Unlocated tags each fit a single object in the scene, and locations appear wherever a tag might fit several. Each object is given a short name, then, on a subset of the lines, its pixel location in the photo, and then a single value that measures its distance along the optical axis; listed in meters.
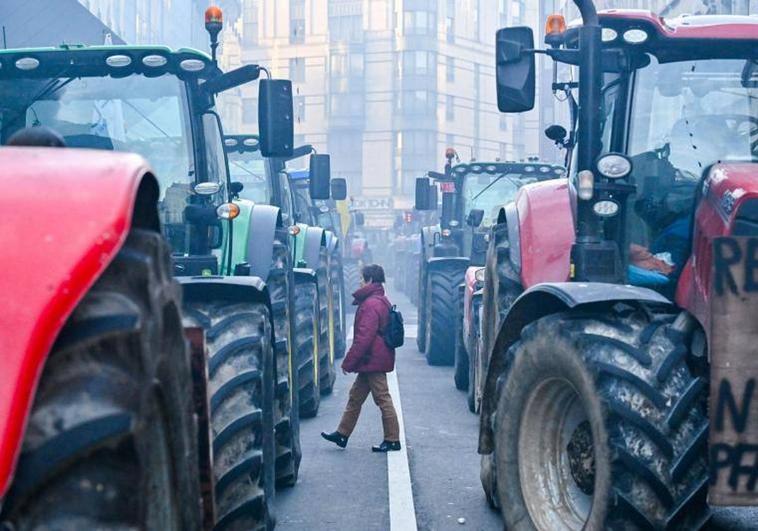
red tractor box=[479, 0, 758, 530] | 9.23
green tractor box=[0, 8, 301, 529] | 14.09
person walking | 19.70
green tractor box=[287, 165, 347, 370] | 29.91
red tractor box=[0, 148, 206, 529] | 5.10
